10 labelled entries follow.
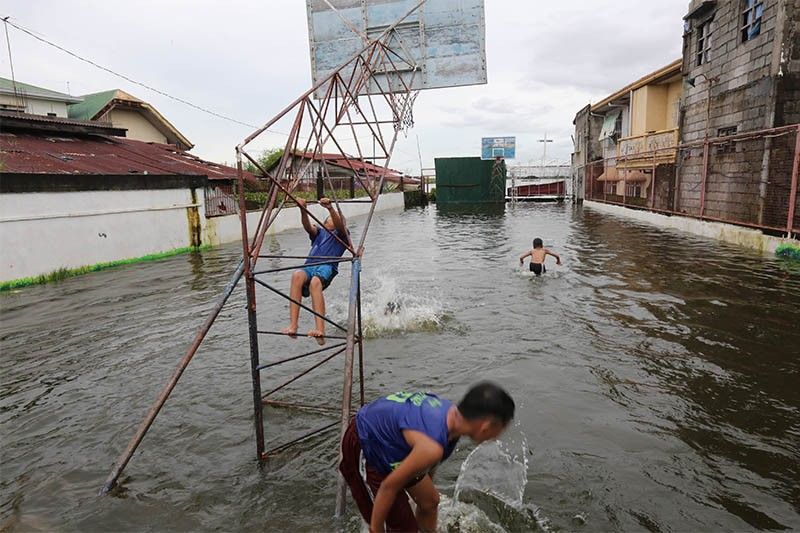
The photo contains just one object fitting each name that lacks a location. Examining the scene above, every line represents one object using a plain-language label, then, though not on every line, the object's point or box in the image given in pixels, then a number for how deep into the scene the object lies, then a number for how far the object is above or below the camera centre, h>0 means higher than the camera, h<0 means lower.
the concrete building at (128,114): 29.98 +4.79
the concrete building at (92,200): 12.90 -0.21
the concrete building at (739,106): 14.55 +2.28
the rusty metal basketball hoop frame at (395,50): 8.28 +2.85
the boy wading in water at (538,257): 12.41 -1.86
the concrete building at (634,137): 25.03 +2.66
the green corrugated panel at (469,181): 40.28 +0.11
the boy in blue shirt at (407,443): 2.68 -1.46
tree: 42.80 +2.86
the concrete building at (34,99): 27.95 +5.47
